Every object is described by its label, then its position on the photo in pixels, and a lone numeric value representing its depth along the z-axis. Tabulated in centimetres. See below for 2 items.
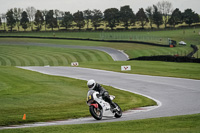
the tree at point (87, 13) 19300
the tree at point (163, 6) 18888
